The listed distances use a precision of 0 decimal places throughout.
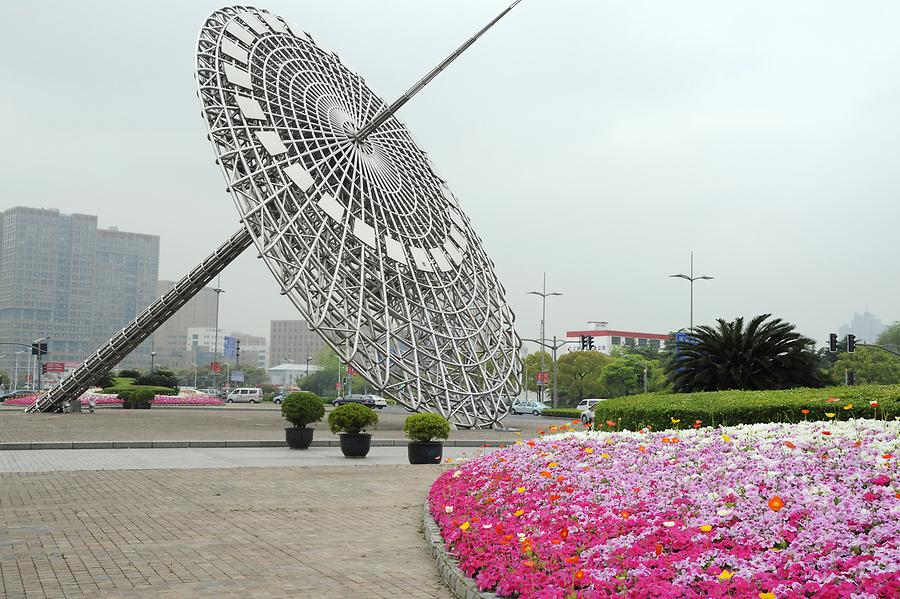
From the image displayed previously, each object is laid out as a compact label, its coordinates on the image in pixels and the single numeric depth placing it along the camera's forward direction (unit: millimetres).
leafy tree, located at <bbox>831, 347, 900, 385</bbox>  85438
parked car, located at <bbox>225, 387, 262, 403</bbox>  90250
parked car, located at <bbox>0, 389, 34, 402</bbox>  92156
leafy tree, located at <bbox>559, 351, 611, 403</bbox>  100062
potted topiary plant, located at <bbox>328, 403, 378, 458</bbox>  23391
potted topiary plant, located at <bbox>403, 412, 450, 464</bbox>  21891
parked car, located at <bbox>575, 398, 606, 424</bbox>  51144
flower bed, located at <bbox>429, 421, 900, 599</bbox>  6559
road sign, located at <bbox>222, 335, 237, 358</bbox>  109625
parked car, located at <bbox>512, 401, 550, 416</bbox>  72250
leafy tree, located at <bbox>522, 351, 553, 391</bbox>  106188
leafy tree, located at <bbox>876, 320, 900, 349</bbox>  131500
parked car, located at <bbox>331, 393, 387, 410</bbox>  77938
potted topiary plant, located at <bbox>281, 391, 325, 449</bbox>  25500
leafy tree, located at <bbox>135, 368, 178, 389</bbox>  84712
